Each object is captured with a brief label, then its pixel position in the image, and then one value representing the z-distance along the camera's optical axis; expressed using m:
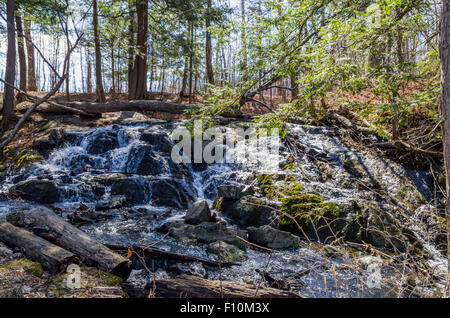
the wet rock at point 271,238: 4.77
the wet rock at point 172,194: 7.14
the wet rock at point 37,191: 6.95
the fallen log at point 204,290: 2.62
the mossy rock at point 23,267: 2.72
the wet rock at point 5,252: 3.02
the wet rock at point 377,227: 4.98
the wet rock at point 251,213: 5.77
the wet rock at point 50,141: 9.21
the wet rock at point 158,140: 9.36
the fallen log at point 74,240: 3.12
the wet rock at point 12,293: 2.28
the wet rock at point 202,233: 4.84
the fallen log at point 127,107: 12.62
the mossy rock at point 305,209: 5.50
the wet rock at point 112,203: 6.46
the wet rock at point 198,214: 5.70
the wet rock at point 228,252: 4.20
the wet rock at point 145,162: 8.45
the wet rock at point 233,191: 6.46
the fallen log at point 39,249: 2.91
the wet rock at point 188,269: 3.68
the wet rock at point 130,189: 7.20
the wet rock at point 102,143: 9.45
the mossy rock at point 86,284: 2.49
